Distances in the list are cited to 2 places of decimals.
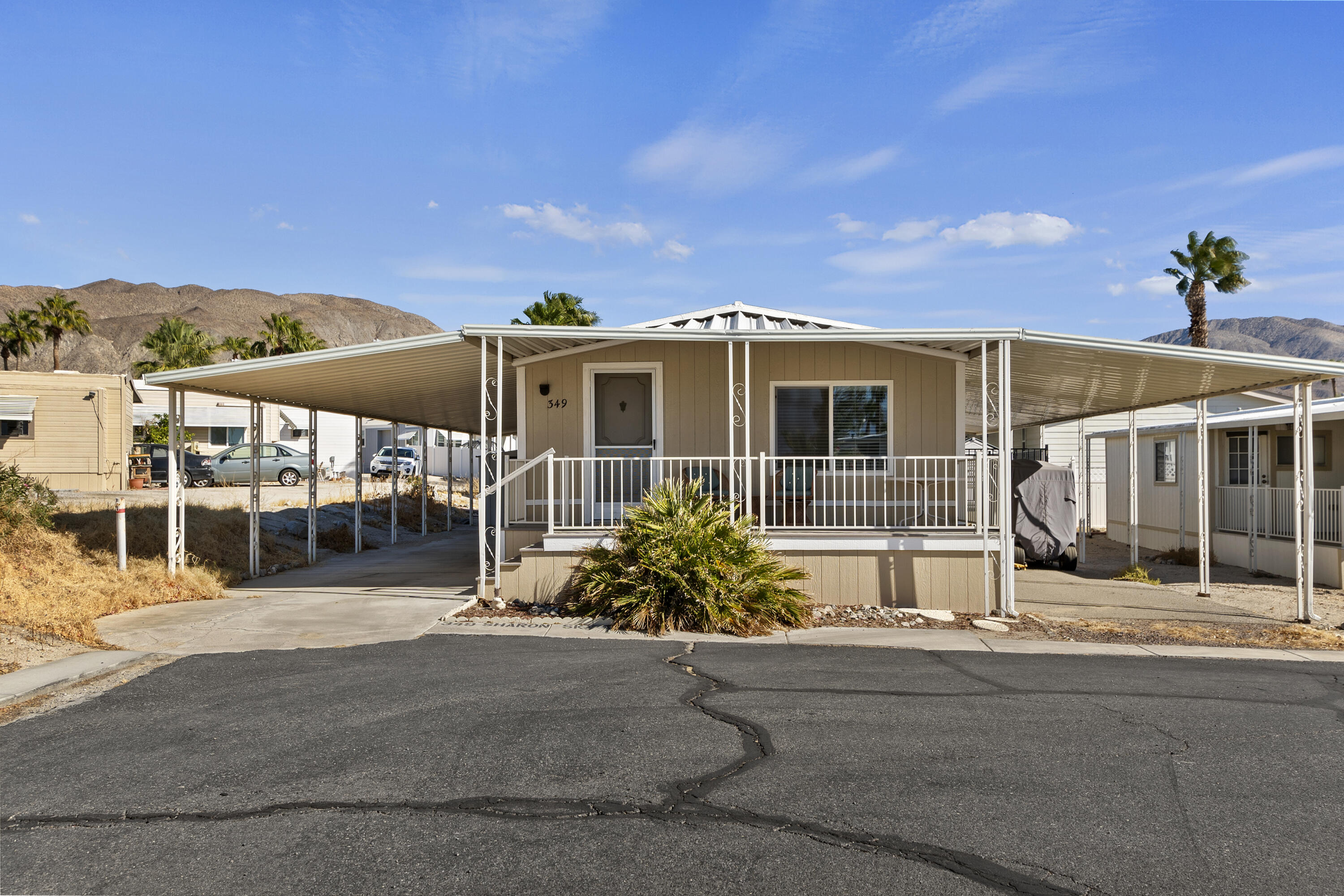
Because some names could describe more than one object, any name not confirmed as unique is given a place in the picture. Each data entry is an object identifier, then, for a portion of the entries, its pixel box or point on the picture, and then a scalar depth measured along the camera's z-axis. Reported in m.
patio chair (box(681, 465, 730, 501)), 11.07
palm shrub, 8.71
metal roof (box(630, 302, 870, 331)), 11.77
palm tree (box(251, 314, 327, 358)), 36.62
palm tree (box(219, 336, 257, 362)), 40.92
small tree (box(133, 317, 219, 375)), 47.19
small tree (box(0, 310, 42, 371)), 42.22
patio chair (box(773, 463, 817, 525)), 11.08
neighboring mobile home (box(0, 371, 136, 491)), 23.12
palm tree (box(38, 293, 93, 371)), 42.81
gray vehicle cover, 15.41
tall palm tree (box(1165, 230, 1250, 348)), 28.95
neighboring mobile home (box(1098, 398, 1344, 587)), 13.86
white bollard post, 10.12
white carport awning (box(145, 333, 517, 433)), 9.98
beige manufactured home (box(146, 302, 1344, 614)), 9.87
